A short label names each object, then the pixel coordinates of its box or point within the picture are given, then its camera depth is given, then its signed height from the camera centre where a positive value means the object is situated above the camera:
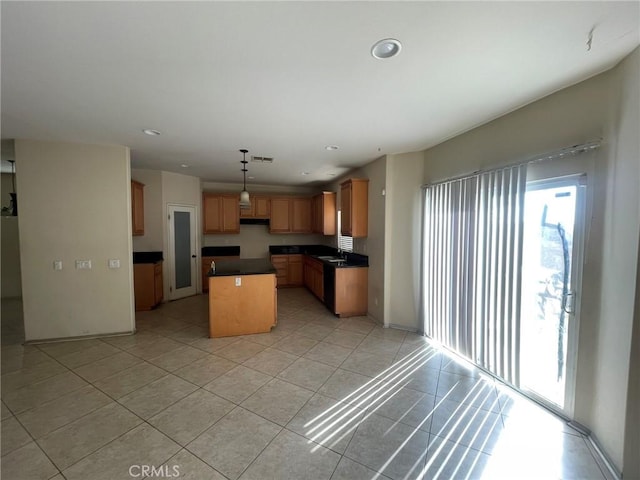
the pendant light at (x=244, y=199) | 3.75 +0.43
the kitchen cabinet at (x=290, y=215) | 6.79 +0.35
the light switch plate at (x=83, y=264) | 3.50 -0.53
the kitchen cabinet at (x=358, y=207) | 4.52 +0.38
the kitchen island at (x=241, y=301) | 3.64 -1.10
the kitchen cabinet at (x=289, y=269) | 6.71 -1.14
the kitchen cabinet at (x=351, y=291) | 4.45 -1.15
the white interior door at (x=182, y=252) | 5.38 -0.56
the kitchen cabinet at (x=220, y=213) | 6.19 +0.37
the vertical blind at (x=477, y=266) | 2.36 -0.42
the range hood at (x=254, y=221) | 6.73 +0.18
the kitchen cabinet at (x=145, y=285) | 4.68 -1.10
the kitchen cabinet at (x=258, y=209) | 6.59 +0.50
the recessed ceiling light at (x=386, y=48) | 1.48 +1.11
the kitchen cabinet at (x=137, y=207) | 4.63 +0.39
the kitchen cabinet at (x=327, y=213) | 6.04 +0.37
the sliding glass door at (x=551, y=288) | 1.98 -0.51
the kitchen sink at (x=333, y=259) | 5.21 -0.69
